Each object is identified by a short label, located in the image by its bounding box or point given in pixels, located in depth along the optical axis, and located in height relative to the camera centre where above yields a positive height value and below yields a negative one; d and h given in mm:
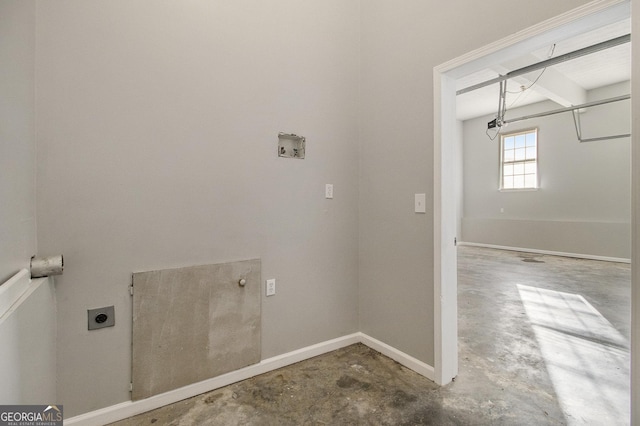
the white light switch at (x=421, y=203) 1873 +44
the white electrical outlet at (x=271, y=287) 1954 -537
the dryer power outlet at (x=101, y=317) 1431 -548
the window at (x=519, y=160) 6758 +1237
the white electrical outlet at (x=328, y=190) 2209 +160
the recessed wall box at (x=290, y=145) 2006 +482
